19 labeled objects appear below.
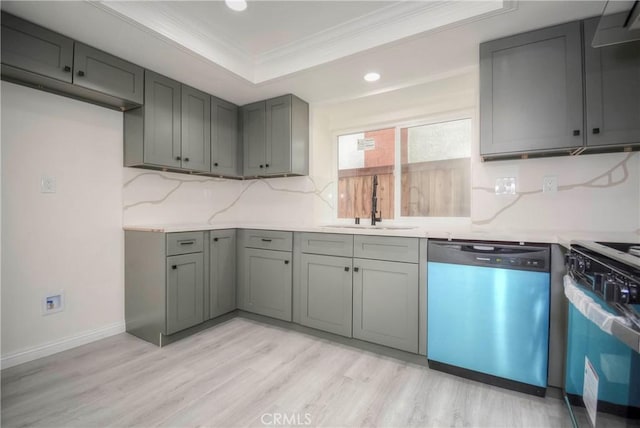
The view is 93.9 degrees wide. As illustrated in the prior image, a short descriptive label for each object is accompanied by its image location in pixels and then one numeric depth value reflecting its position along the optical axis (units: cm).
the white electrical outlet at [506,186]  211
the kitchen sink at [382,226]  288
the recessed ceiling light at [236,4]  186
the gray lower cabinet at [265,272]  260
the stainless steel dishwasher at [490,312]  166
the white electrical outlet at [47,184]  209
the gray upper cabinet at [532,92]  177
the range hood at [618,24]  131
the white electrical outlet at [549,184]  200
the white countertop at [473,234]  164
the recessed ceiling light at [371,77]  245
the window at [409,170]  275
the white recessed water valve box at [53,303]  211
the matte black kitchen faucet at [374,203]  291
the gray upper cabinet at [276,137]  293
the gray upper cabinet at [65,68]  174
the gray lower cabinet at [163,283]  227
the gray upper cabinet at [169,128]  242
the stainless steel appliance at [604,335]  82
